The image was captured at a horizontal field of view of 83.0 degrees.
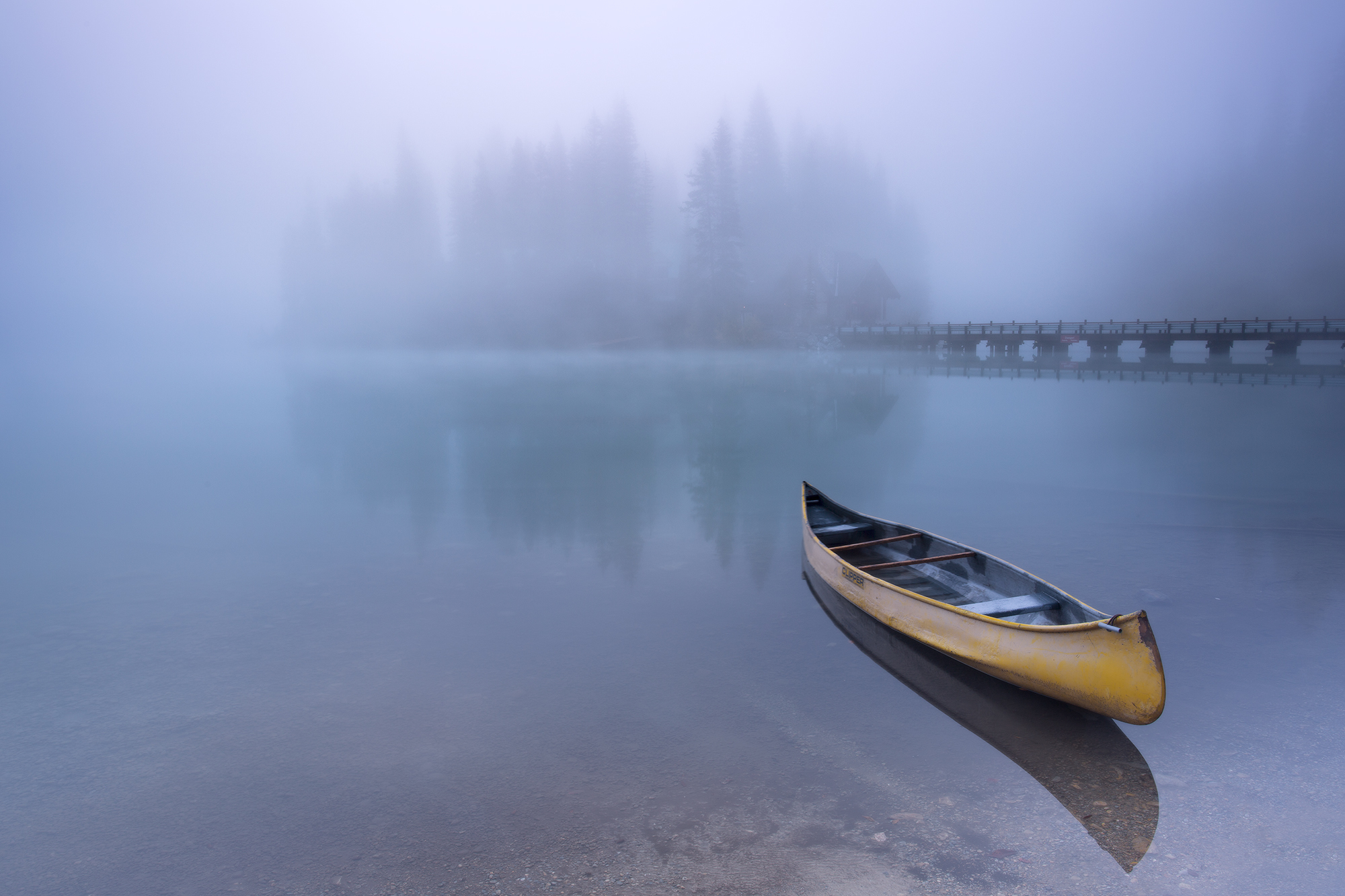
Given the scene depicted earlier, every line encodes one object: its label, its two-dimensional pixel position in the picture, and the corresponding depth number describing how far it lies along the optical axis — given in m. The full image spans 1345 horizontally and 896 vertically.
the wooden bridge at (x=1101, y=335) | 53.97
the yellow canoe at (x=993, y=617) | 6.79
